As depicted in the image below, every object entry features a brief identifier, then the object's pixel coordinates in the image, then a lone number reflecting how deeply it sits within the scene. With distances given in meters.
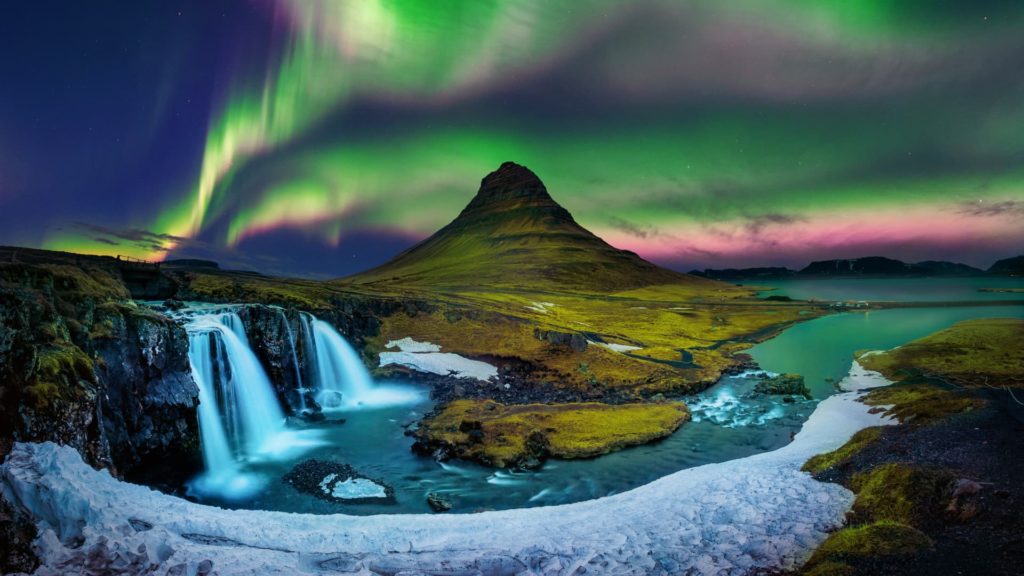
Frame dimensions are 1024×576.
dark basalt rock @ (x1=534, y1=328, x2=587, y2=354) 66.44
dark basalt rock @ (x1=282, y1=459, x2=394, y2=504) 26.80
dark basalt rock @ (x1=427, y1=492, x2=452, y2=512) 25.30
